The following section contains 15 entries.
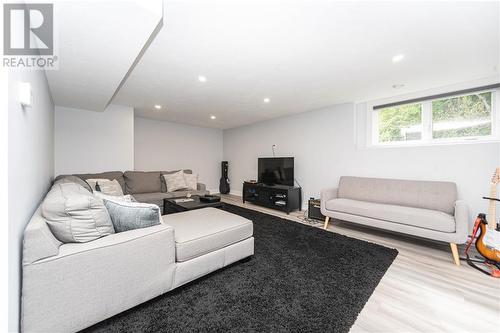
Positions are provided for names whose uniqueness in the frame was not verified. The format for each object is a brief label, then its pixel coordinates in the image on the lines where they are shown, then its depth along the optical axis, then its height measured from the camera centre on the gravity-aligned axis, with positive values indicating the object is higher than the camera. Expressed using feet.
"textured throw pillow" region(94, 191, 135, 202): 5.48 -0.89
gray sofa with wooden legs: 7.13 -1.90
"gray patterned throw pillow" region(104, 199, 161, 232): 4.84 -1.24
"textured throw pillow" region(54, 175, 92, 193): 9.03 -0.59
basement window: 8.75 +2.42
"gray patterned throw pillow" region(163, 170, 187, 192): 13.78 -1.08
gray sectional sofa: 3.36 -2.24
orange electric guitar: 6.42 -2.49
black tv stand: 13.56 -2.25
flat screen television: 14.75 -0.32
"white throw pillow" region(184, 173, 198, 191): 14.43 -1.11
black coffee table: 9.30 -1.94
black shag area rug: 4.19 -3.42
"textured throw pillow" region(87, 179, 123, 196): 10.51 -1.08
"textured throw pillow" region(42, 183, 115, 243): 3.92 -1.06
